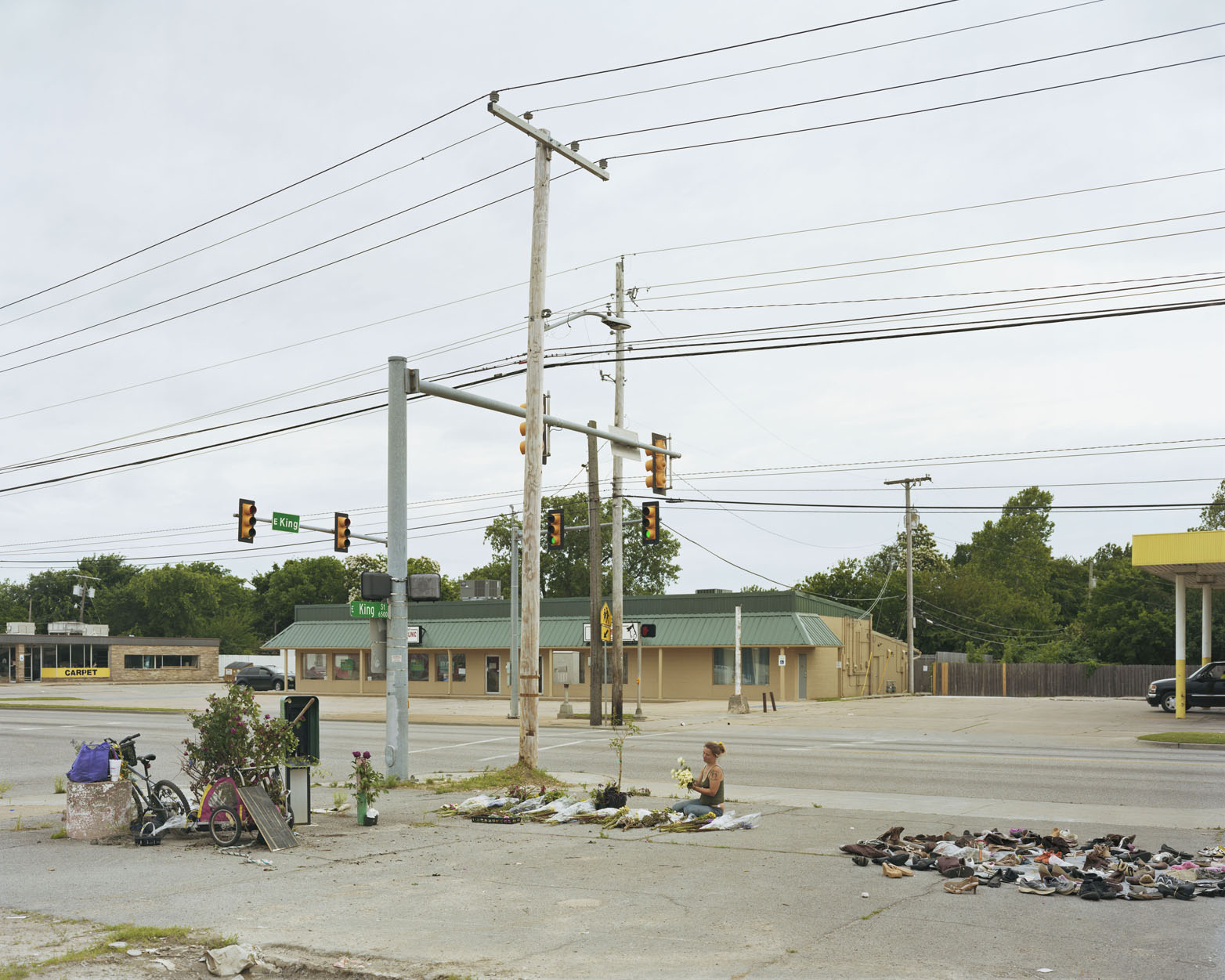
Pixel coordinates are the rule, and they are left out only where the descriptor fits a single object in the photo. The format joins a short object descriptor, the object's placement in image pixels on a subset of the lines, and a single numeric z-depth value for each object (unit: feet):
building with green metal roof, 163.32
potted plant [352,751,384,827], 41.55
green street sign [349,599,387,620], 52.47
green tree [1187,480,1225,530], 263.08
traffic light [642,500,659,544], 92.27
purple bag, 39.09
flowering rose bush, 38.19
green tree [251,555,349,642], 352.28
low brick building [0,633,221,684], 263.08
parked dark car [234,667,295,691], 205.36
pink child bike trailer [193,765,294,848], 37.06
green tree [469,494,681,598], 304.09
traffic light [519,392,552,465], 57.98
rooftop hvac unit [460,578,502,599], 115.03
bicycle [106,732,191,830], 39.09
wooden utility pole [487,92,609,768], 56.03
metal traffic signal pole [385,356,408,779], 53.88
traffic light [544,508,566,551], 89.81
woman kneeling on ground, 41.42
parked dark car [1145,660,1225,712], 112.06
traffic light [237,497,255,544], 99.30
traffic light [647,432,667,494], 77.05
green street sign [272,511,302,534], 101.60
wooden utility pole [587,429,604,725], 103.76
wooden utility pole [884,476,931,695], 198.59
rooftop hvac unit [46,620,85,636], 293.43
